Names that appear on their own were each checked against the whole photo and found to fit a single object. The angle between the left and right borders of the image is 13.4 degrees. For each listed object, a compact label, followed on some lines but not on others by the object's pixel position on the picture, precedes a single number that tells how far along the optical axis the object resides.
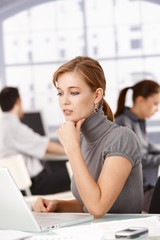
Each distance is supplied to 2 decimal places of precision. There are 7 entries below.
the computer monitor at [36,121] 6.73
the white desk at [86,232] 2.04
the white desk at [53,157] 6.08
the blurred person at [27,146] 5.93
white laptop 2.15
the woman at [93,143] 2.51
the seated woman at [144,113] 4.97
